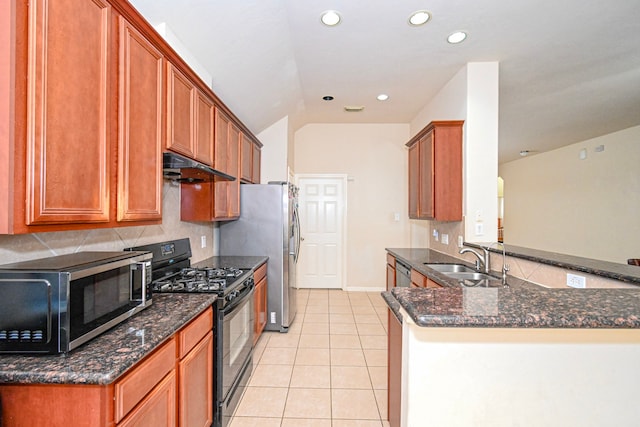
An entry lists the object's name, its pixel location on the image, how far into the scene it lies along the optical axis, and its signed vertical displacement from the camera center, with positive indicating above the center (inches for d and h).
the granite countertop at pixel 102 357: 34.5 -19.0
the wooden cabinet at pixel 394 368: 55.0 -31.1
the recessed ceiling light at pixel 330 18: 87.8 +62.3
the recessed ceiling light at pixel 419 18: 86.7 +61.5
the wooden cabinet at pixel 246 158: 125.3 +26.7
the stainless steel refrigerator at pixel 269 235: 125.8 -8.5
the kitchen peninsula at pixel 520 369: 32.4 -17.6
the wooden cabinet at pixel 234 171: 111.6 +18.1
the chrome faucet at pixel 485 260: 93.0 -14.3
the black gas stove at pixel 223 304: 69.2 -23.9
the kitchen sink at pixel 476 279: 82.0 -19.9
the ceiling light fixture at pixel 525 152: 257.3 +59.0
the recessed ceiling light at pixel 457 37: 95.5 +61.2
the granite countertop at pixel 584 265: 53.9 -10.7
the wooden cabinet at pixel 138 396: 35.6 -25.3
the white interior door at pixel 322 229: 198.5 -9.2
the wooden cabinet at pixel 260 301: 107.7 -34.0
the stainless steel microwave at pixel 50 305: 37.4 -12.2
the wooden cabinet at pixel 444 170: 116.5 +19.2
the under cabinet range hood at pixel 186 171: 68.4 +12.5
